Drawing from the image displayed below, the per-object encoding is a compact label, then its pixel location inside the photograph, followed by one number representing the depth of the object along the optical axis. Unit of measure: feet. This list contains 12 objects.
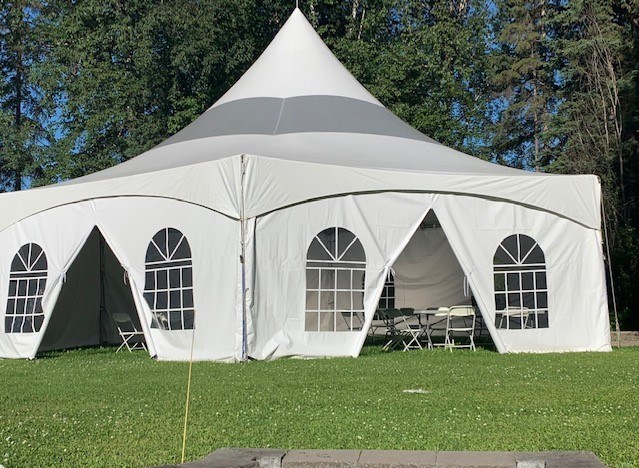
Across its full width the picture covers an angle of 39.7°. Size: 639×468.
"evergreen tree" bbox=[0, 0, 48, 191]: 91.91
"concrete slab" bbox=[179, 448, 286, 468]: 14.28
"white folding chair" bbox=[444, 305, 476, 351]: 39.81
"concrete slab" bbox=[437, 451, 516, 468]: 14.14
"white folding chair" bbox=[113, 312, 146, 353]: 45.11
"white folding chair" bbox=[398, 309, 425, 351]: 40.40
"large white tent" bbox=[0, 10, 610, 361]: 35.91
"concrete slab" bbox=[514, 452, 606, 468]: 13.66
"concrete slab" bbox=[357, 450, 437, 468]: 14.44
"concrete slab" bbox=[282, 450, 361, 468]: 14.53
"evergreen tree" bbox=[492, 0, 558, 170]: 89.30
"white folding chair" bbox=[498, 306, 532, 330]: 38.01
